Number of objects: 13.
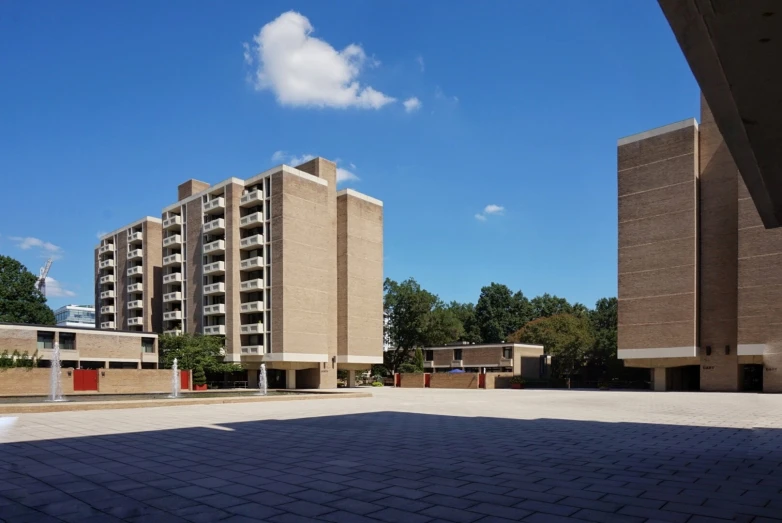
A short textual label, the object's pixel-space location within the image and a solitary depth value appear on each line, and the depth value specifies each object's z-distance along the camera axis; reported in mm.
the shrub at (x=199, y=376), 48084
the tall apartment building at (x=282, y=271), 51156
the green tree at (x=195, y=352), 49219
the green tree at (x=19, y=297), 64250
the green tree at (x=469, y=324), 97812
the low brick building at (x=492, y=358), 63375
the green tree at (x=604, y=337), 62156
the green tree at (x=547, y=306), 97394
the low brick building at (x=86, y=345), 45719
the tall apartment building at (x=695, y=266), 38844
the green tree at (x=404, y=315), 72625
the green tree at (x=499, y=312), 96562
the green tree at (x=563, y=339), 60844
